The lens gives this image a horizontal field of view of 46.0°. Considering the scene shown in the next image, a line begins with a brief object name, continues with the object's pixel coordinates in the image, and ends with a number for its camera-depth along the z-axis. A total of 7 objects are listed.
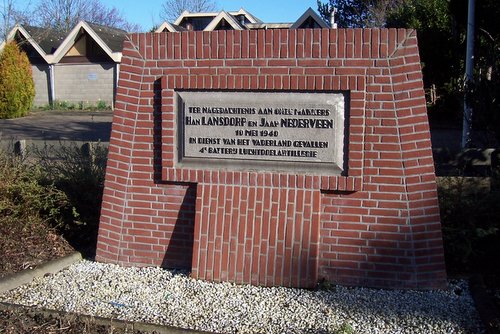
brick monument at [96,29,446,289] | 5.12
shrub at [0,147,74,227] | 6.43
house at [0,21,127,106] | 34.78
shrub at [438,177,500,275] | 5.55
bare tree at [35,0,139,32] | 53.20
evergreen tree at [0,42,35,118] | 28.78
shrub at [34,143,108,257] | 6.62
